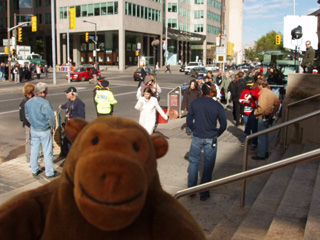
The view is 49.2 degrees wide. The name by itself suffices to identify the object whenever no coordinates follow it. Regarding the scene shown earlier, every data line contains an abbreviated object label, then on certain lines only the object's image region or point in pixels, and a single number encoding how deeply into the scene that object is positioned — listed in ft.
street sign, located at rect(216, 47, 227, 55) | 67.31
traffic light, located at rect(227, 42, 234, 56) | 78.79
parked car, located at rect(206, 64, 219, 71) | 202.37
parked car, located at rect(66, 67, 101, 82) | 108.37
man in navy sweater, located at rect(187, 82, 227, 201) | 18.72
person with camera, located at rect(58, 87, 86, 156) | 25.25
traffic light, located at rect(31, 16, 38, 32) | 104.78
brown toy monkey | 5.03
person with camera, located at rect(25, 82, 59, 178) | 21.64
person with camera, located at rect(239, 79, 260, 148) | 28.25
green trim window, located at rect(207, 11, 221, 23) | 305.43
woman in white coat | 28.48
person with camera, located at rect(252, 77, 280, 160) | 26.27
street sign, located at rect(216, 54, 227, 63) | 67.41
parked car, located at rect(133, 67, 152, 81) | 112.50
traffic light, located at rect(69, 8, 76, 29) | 105.50
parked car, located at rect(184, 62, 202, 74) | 163.84
